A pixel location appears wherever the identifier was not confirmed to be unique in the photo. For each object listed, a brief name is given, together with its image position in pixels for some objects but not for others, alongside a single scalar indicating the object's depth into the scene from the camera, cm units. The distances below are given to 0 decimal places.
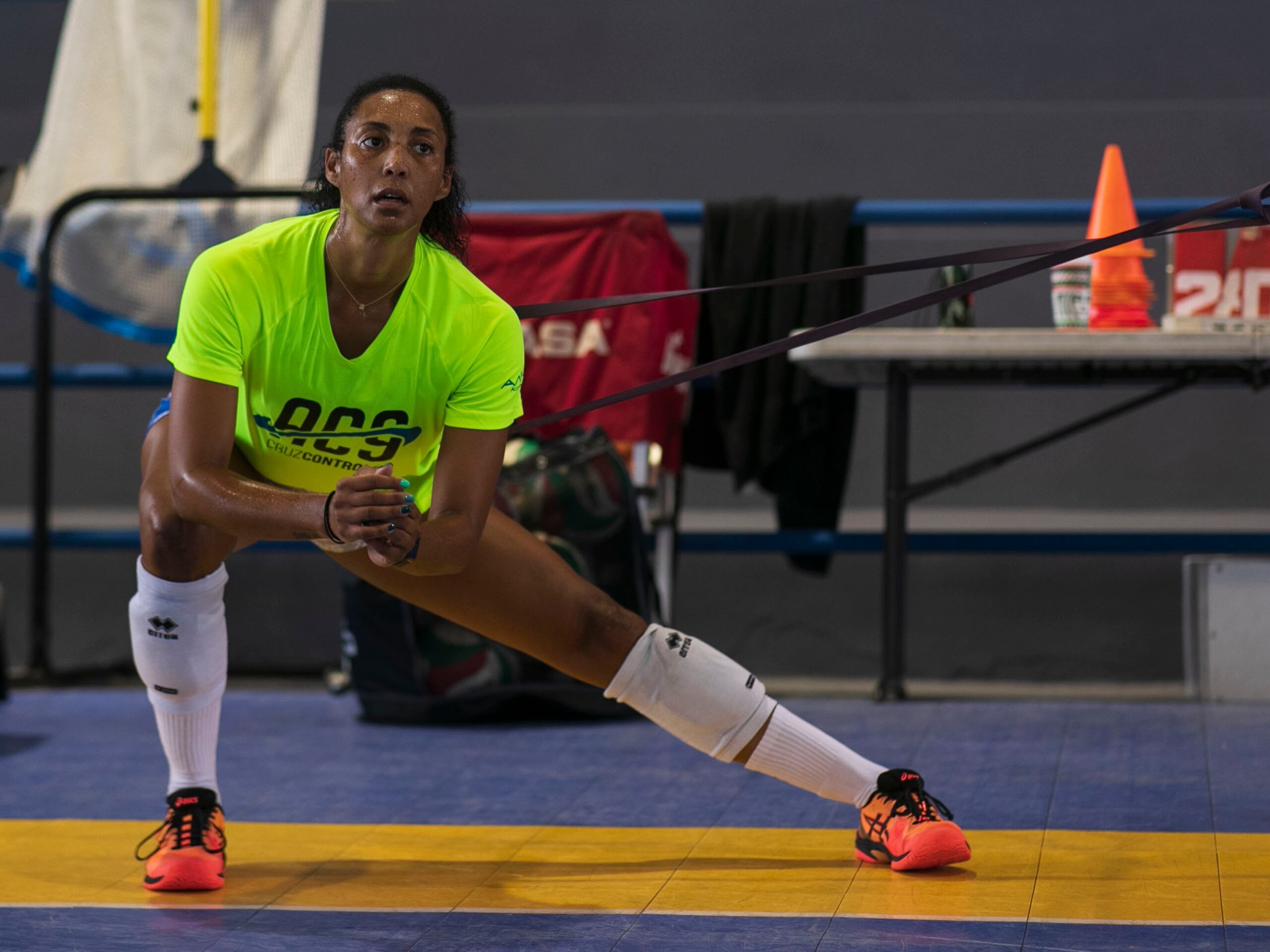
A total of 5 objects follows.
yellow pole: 955
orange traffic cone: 775
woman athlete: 418
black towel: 869
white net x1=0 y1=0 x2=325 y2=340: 955
